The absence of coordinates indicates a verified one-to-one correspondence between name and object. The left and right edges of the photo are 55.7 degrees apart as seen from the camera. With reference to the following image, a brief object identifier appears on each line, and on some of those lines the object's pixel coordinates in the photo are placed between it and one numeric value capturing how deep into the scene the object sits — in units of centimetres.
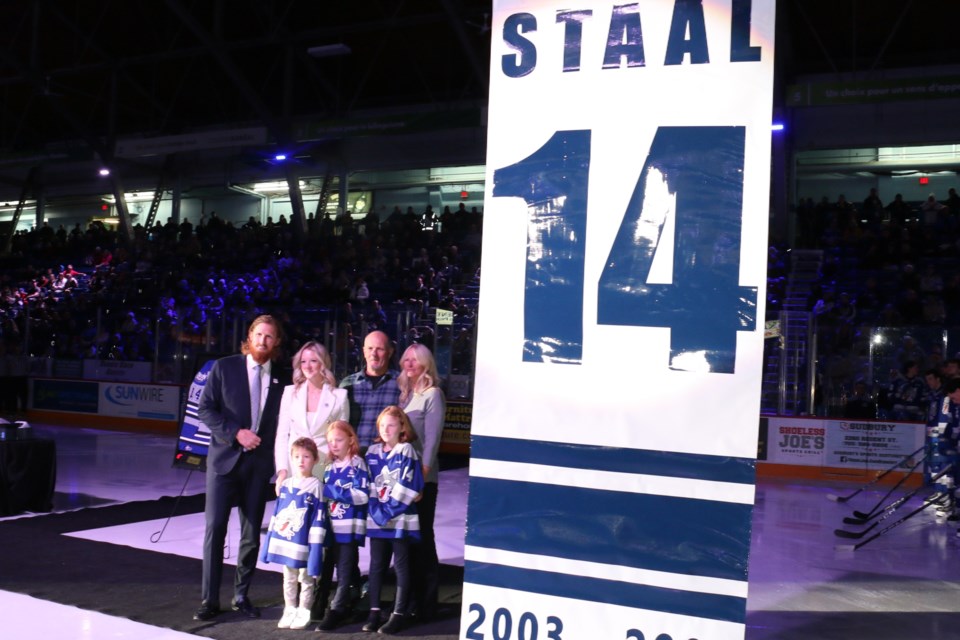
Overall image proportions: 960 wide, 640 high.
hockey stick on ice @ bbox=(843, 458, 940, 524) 834
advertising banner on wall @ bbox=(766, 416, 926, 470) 1330
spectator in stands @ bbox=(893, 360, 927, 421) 1325
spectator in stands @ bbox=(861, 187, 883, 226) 2036
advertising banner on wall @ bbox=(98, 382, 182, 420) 1762
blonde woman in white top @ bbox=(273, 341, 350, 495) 536
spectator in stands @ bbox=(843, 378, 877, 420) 1355
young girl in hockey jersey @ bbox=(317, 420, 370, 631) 510
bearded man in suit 523
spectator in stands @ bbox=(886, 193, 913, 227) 1961
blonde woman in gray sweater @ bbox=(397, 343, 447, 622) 536
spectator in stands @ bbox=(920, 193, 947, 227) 1838
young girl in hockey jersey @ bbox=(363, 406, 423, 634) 511
